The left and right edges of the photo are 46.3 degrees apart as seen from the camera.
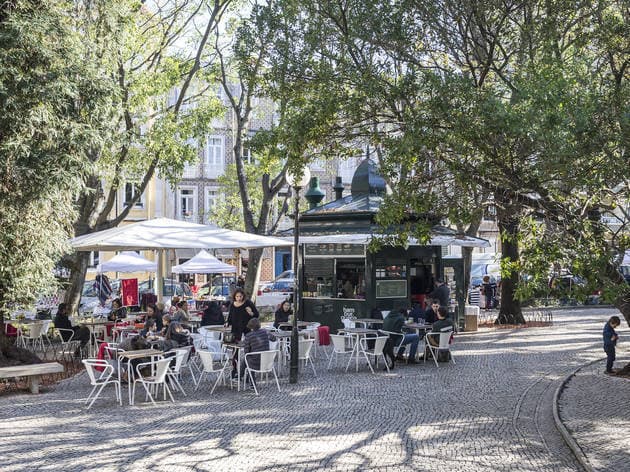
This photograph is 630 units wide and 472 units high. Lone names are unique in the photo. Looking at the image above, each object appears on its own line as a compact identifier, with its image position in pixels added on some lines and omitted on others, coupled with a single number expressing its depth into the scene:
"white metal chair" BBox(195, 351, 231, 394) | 12.20
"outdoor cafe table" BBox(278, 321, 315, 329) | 16.13
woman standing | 13.59
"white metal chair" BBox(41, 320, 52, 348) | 17.59
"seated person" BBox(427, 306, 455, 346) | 15.19
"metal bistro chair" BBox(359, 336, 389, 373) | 14.16
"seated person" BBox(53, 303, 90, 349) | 15.80
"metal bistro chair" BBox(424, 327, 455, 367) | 15.24
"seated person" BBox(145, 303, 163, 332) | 14.70
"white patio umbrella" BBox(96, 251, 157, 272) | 25.62
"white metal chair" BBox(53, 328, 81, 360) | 16.05
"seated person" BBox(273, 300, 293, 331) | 16.97
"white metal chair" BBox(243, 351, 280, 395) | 11.98
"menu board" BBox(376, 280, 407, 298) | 19.77
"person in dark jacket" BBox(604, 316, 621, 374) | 13.91
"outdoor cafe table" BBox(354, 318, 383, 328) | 16.20
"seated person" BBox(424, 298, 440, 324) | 16.46
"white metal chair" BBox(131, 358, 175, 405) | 11.00
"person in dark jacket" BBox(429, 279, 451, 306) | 19.45
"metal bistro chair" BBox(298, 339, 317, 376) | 13.95
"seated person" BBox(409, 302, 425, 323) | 16.69
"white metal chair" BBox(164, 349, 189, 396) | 11.69
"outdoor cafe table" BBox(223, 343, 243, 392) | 12.35
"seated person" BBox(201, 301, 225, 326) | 16.41
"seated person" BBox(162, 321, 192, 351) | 13.47
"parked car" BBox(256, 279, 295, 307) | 26.46
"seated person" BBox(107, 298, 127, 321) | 18.37
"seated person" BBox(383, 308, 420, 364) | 14.98
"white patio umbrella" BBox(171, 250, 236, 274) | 25.58
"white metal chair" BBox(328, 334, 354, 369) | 14.43
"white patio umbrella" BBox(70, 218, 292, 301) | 15.03
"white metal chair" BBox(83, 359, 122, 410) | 10.88
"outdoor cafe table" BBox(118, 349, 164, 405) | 11.27
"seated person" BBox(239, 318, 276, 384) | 12.22
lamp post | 13.09
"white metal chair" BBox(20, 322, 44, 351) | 17.12
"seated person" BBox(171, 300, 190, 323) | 15.45
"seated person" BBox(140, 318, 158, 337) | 13.84
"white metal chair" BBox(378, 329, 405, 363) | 14.70
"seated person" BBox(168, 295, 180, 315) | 17.53
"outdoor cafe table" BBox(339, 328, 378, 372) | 14.36
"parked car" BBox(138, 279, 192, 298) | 30.54
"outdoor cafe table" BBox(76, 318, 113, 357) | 16.36
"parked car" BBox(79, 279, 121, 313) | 25.50
